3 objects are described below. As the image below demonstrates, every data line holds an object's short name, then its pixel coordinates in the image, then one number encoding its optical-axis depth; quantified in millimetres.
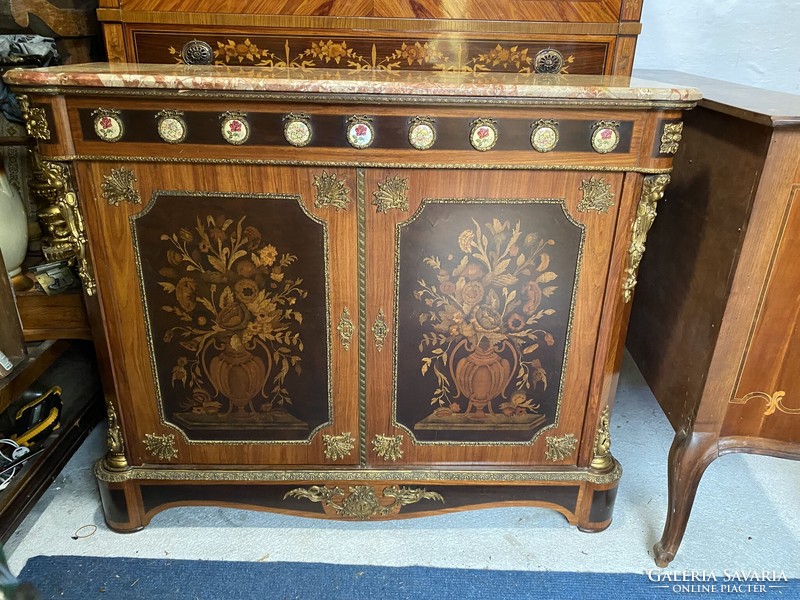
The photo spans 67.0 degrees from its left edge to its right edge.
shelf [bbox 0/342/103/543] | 1285
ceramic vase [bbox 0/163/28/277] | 1333
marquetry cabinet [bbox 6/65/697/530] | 1008
